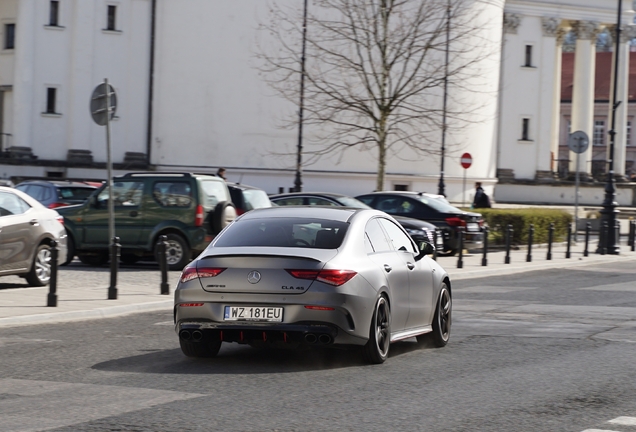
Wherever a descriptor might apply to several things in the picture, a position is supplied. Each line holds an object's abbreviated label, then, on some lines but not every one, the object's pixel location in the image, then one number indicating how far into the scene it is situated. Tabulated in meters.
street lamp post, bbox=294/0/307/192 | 39.72
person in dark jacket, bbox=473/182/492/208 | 38.19
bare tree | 48.94
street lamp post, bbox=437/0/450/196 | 47.03
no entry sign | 46.31
